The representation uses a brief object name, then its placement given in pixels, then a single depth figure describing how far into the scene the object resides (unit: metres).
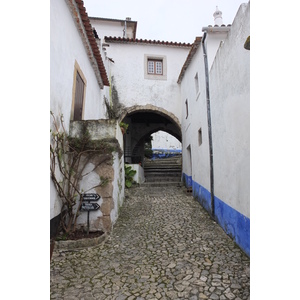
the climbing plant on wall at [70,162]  4.15
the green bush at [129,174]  10.67
